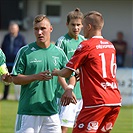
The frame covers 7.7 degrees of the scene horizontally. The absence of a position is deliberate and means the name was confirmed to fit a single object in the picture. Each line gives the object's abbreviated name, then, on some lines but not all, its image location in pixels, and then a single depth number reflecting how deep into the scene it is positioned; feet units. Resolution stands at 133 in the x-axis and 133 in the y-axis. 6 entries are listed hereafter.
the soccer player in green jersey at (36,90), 44.40
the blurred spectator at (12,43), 104.53
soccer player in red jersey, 40.60
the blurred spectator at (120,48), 132.70
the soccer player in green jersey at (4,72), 45.07
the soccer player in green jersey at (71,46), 55.52
